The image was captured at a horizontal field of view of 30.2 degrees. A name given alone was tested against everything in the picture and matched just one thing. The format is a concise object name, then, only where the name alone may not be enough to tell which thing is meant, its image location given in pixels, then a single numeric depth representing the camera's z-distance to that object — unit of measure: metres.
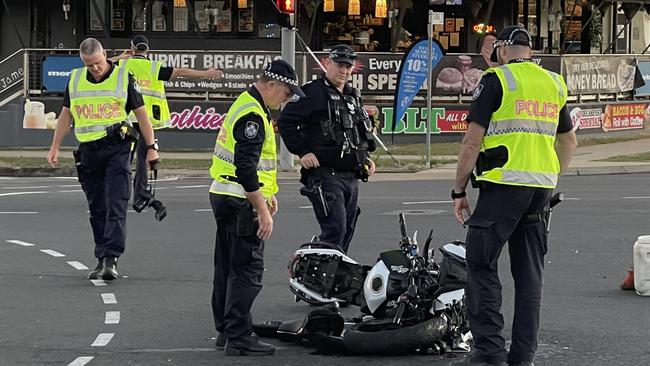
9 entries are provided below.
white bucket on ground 9.40
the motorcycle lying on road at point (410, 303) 7.53
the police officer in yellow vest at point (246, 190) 7.50
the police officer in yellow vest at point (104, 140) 10.35
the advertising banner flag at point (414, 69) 22.47
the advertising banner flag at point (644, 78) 29.95
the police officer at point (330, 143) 9.23
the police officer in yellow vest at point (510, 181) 6.97
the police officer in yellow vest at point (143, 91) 13.63
